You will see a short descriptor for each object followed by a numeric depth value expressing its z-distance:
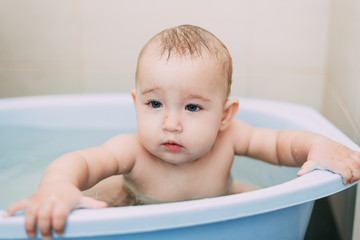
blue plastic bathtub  0.61
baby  0.79
